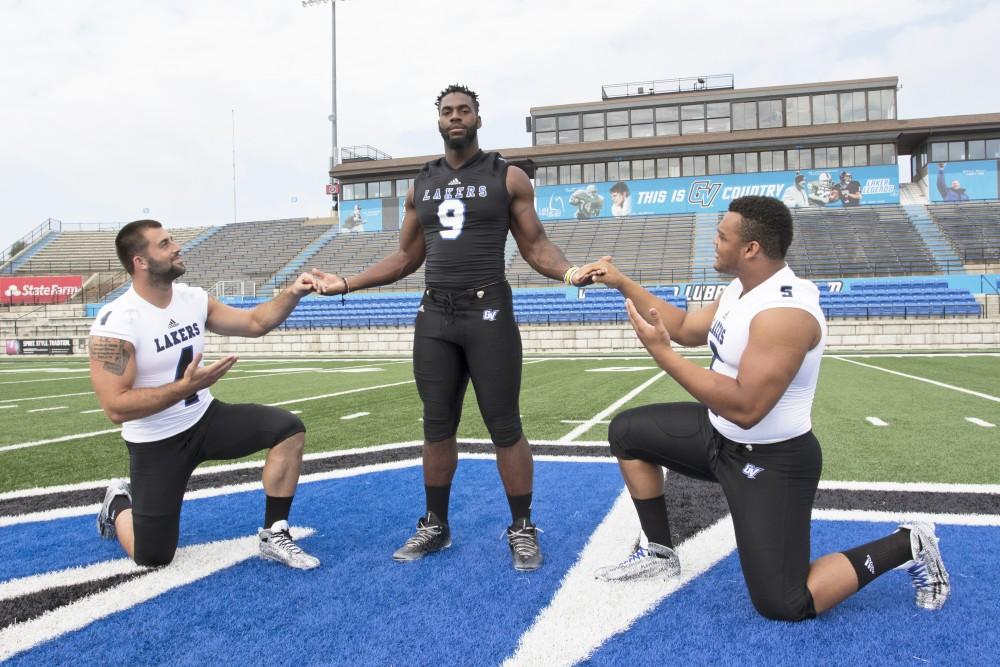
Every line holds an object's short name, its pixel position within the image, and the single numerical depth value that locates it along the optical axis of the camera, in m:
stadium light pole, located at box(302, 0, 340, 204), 42.91
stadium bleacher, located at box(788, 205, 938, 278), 28.73
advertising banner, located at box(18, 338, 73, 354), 27.03
